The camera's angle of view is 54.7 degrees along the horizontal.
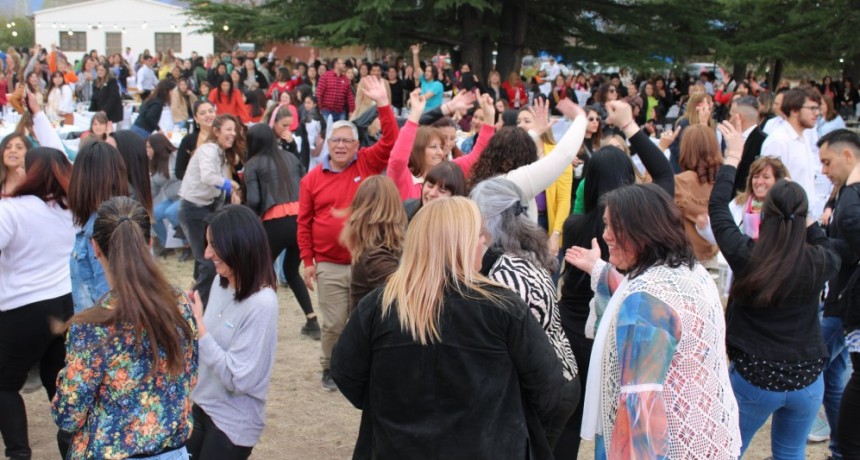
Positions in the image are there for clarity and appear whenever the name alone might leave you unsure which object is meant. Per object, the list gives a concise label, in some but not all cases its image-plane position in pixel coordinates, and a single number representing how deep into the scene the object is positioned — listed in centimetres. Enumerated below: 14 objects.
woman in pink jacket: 502
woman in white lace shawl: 251
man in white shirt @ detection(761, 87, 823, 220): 621
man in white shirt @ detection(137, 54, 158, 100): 2575
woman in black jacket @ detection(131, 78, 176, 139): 1068
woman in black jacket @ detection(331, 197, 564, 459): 245
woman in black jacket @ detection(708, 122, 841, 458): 350
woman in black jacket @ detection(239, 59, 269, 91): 2120
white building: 6266
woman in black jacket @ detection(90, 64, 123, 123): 1471
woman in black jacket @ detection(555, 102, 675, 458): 388
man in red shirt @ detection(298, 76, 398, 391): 531
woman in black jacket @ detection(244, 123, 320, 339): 623
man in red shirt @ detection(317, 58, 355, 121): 1455
